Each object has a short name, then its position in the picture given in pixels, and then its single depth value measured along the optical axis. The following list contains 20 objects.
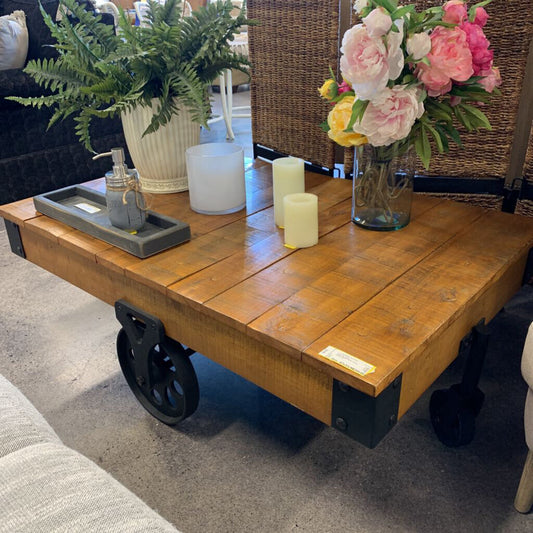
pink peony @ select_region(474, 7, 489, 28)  1.13
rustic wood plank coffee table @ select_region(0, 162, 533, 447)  0.89
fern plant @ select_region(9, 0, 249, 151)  1.34
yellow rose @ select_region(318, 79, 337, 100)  1.21
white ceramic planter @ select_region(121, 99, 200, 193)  1.48
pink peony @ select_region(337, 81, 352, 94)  1.19
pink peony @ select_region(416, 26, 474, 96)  1.04
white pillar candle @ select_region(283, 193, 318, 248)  1.18
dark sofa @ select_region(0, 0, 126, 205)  2.70
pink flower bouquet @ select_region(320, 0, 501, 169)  1.01
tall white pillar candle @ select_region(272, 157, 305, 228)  1.34
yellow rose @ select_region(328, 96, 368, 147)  1.15
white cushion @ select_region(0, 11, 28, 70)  2.66
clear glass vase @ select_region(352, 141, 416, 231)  1.24
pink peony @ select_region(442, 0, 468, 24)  1.07
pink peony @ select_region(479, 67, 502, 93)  1.12
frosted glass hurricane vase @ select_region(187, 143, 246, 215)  1.36
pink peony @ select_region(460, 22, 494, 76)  1.06
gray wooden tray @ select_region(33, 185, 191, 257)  1.21
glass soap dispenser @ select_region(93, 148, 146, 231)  1.25
